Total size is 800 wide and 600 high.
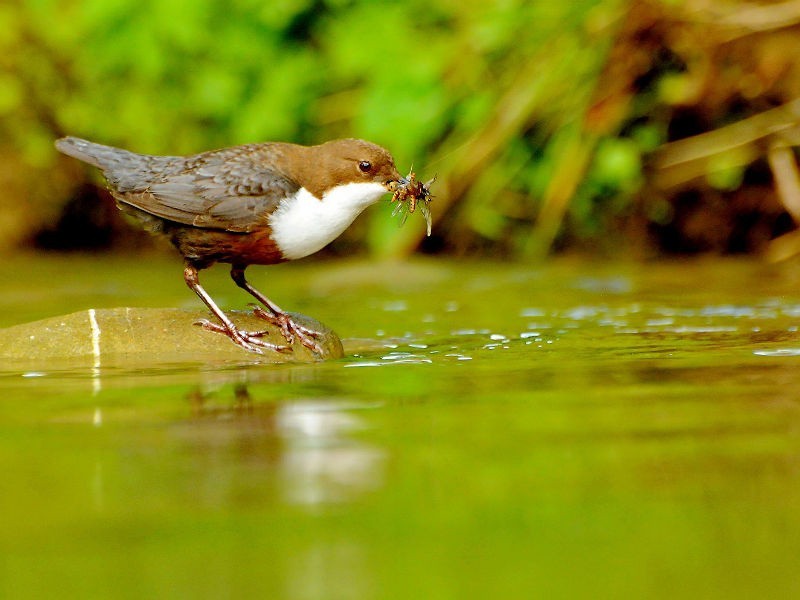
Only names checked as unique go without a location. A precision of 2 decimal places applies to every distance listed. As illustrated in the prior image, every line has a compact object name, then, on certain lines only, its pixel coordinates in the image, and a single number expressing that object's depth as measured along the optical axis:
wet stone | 10.32
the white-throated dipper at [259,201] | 10.40
